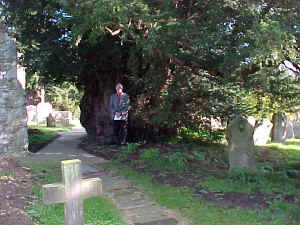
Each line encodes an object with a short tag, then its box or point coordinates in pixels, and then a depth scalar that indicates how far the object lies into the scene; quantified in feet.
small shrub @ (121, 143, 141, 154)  30.19
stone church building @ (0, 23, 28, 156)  28.96
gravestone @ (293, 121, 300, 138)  55.26
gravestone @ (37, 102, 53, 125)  92.53
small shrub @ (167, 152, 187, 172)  25.02
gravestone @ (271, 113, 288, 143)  49.21
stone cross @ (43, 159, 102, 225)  11.00
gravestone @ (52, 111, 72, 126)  88.04
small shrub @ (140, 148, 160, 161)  27.45
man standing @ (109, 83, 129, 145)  31.32
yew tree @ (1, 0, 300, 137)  18.44
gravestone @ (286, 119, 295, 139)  52.93
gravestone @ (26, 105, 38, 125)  93.76
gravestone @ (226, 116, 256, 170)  23.98
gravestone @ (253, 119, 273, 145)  46.32
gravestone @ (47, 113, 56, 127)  78.59
